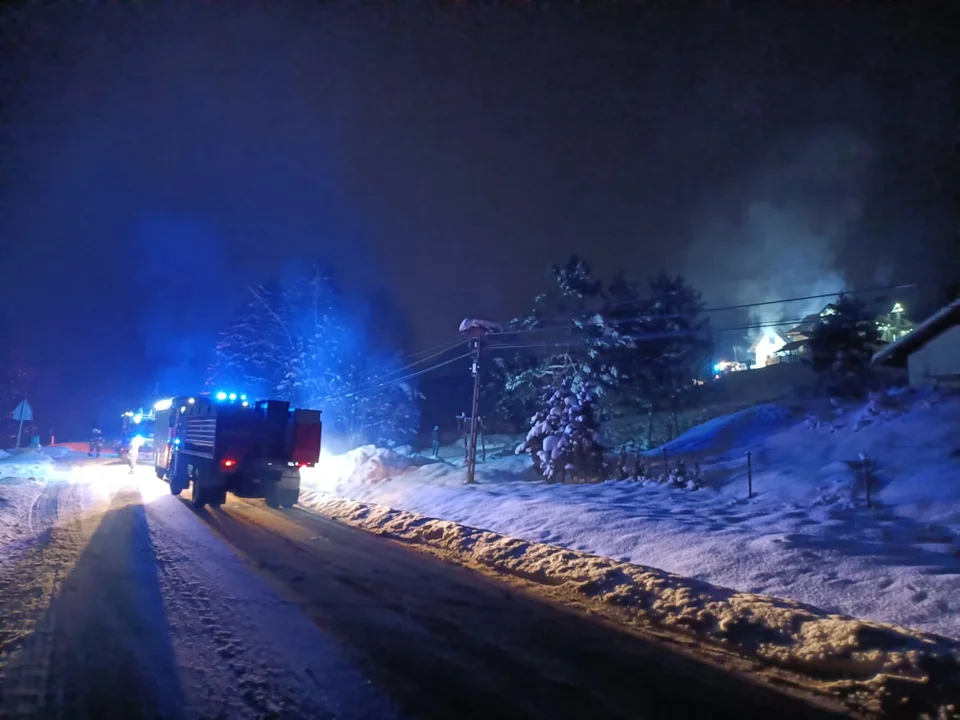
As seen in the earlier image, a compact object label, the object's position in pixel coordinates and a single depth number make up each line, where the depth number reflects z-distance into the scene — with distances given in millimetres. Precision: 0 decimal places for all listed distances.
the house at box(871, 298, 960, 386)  26342
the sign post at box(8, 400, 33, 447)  29928
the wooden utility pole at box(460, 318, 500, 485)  22141
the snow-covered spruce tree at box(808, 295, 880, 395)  32656
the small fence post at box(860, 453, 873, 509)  15219
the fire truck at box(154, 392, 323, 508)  17797
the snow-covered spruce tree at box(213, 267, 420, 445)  41438
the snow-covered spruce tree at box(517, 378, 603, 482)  21828
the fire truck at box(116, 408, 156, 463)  34406
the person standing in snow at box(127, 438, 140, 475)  30281
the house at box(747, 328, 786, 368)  89250
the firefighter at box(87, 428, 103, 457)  42406
